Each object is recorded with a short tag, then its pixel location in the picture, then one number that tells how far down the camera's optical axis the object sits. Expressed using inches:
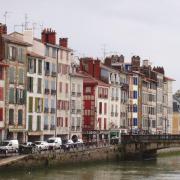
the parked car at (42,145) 3275.1
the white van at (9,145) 3049.7
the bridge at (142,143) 4069.9
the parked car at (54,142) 3468.3
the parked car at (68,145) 3390.0
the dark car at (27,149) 3016.7
